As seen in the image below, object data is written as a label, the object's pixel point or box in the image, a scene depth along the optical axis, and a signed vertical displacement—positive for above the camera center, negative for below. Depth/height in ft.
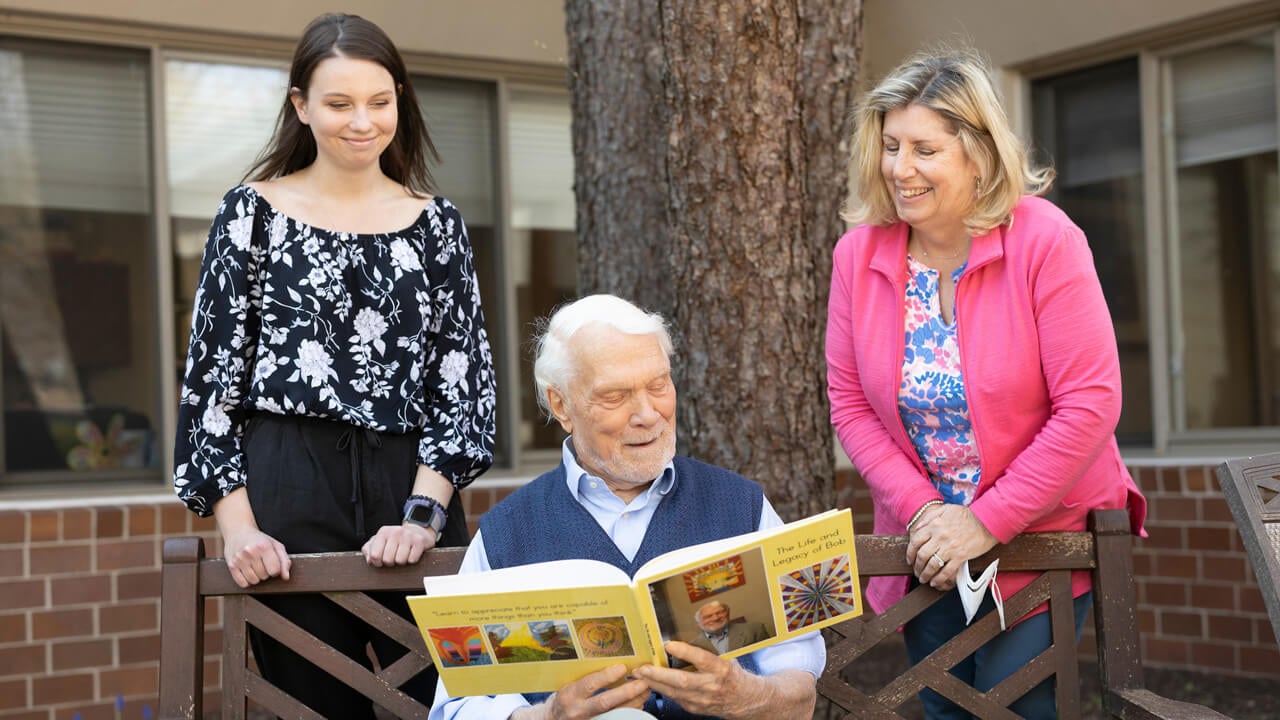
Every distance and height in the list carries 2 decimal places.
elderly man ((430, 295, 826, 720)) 7.95 -0.66
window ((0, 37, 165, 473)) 17.65 +1.86
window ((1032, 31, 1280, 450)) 18.89 +2.11
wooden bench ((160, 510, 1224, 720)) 8.75 -1.68
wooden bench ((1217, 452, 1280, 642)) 8.50 -0.96
